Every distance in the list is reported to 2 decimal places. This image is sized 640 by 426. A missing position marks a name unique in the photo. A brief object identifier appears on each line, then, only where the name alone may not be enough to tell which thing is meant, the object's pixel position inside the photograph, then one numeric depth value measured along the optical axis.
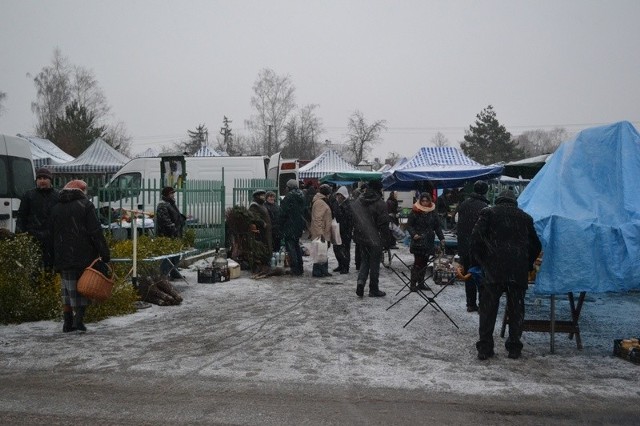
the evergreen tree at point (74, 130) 50.41
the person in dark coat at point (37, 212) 8.64
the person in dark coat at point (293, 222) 13.09
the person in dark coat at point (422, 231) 10.89
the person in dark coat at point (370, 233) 10.55
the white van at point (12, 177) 11.45
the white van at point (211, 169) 20.14
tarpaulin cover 6.61
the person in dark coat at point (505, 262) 6.49
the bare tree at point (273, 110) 59.53
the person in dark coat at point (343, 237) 14.05
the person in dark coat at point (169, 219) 11.17
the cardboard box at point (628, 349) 6.43
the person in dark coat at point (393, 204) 21.42
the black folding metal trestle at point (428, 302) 8.02
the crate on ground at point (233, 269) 12.36
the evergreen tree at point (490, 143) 69.00
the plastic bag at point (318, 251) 13.07
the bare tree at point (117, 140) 58.47
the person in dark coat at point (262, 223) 13.36
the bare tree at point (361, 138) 75.25
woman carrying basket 7.40
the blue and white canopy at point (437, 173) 14.77
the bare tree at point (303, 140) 70.06
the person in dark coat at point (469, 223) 9.28
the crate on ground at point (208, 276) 11.78
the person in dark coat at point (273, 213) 14.06
